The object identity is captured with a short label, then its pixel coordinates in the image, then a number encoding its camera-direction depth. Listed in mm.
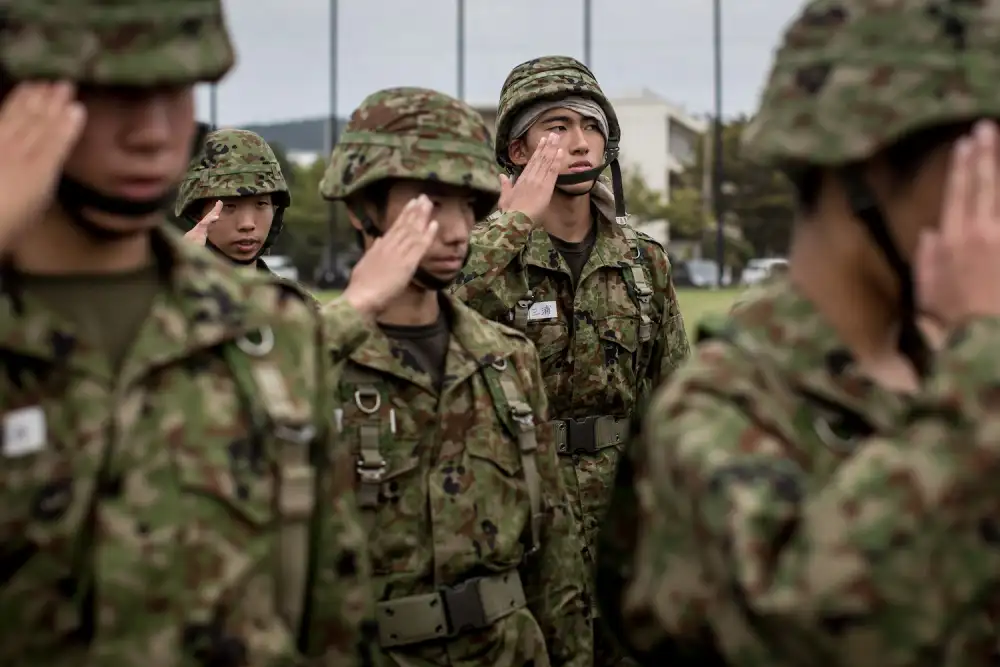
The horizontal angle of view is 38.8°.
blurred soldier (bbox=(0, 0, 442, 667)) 2473
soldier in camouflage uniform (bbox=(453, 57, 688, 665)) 6031
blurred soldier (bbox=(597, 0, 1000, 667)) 2201
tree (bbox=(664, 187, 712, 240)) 58250
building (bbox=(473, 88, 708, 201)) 74500
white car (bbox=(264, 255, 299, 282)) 42925
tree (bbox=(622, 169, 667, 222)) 57531
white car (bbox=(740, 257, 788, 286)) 46572
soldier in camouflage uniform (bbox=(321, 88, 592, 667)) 4051
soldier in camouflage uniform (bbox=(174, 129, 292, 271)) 6633
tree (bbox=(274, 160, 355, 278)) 48156
